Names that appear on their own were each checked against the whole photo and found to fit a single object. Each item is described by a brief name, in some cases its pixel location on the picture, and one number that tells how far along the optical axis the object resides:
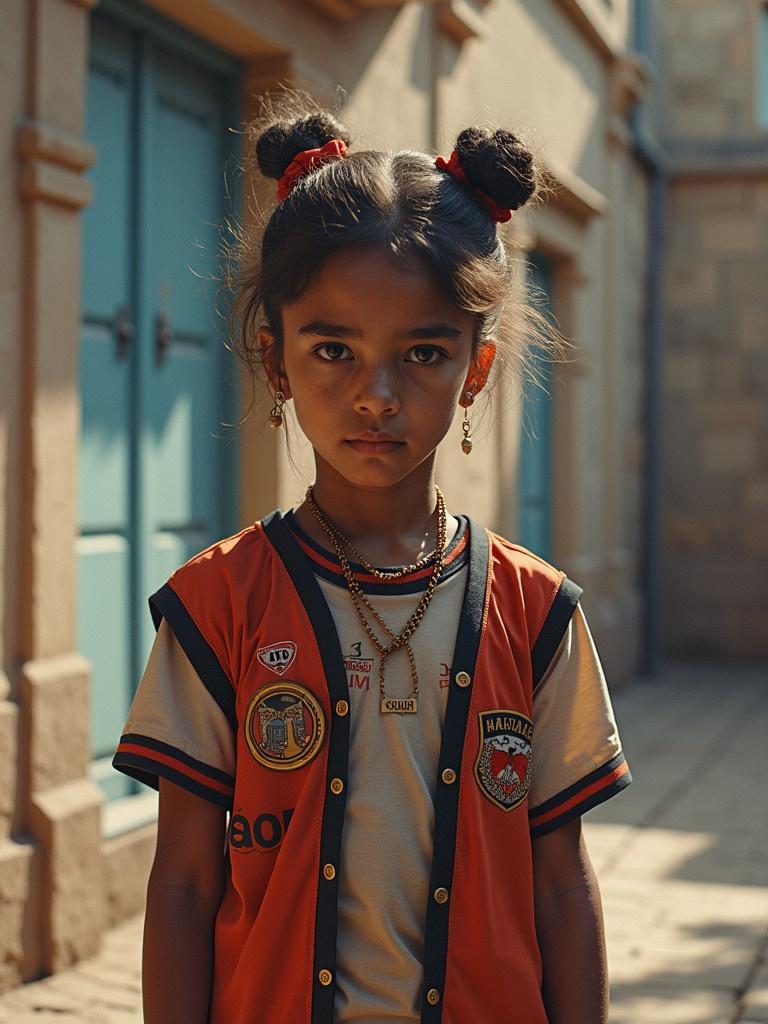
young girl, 1.57
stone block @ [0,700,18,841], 3.48
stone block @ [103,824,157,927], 3.98
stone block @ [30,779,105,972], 3.60
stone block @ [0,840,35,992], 3.48
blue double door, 4.19
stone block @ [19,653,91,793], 3.58
